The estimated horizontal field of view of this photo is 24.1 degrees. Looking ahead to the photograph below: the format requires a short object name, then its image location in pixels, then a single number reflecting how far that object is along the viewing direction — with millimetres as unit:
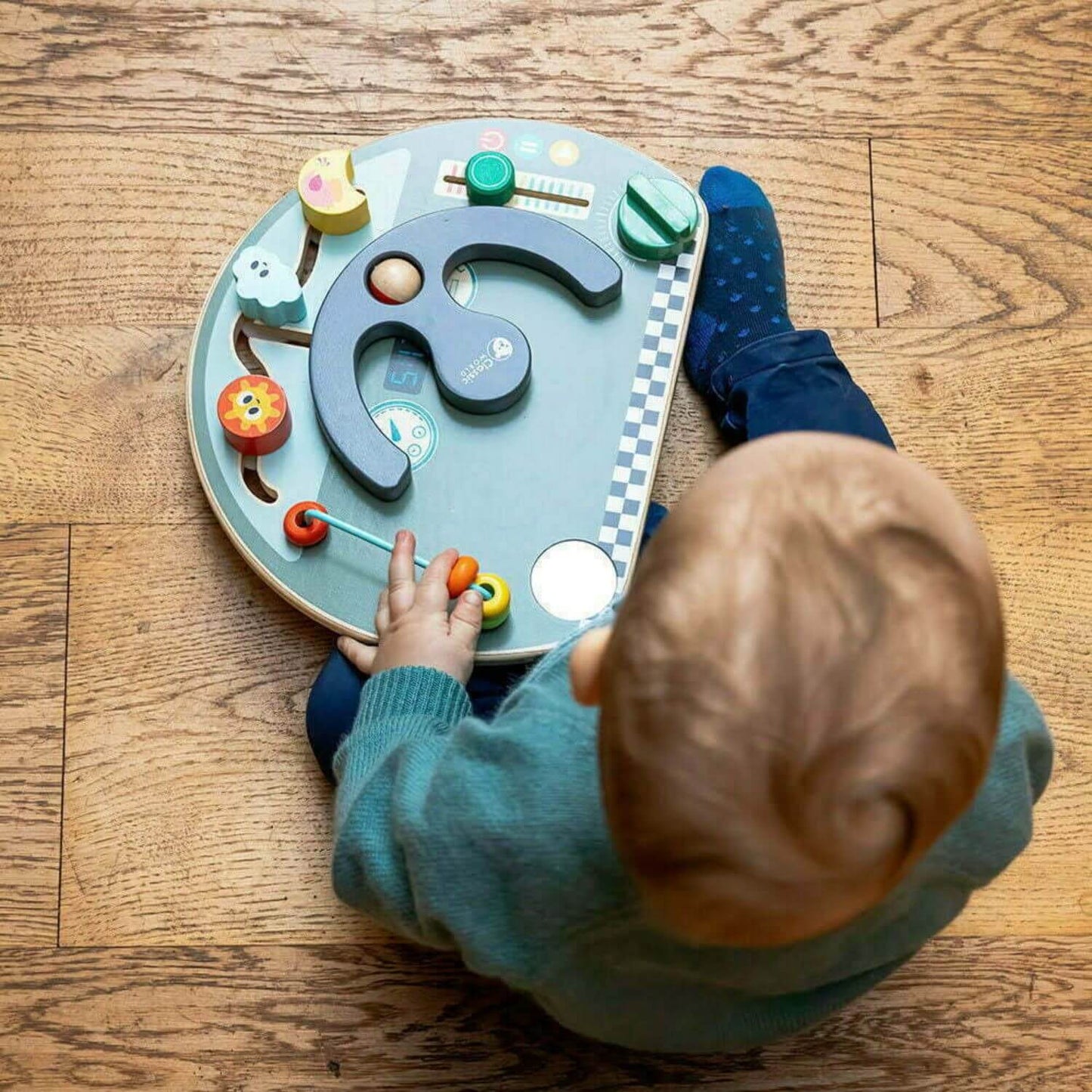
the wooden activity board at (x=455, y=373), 1601
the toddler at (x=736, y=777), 1253
